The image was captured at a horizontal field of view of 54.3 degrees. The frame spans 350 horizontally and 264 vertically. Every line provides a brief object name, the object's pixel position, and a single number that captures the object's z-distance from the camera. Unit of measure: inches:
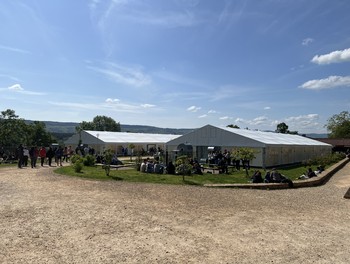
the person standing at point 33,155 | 862.8
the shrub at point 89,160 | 936.9
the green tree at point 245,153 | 739.4
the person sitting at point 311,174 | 706.2
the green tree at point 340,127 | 3405.5
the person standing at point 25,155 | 903.1
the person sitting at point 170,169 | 767.7
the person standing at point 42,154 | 938.1
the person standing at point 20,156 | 849.5
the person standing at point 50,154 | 969.6
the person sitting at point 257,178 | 611.2
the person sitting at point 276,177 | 593.0
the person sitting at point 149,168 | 787.4
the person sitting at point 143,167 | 795.2
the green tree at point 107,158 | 701.6
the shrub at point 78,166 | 745.0
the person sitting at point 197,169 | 772.0
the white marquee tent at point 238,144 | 1074.1
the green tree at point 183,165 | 690.8
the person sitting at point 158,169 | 774.5
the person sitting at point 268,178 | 604.7
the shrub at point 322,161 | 1202.0
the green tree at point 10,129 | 2447.1
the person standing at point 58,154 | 979.9
